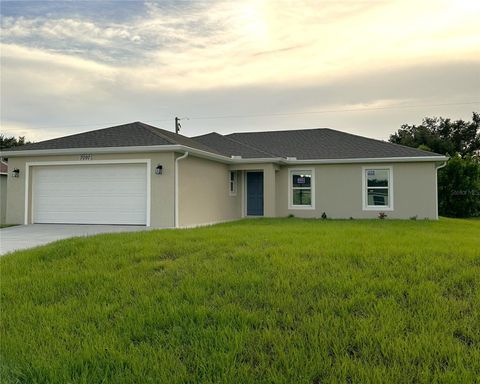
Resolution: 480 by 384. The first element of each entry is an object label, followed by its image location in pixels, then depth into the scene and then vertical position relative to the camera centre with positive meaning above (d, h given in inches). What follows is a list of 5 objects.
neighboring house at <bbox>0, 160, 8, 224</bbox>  571.8 +0.5
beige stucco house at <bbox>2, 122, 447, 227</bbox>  500.1 +26.3
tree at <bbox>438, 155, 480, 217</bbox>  810.2 +18.1
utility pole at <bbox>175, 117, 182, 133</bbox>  1265.1 +236.5
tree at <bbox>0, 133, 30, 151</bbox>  1372.5 +200.8
